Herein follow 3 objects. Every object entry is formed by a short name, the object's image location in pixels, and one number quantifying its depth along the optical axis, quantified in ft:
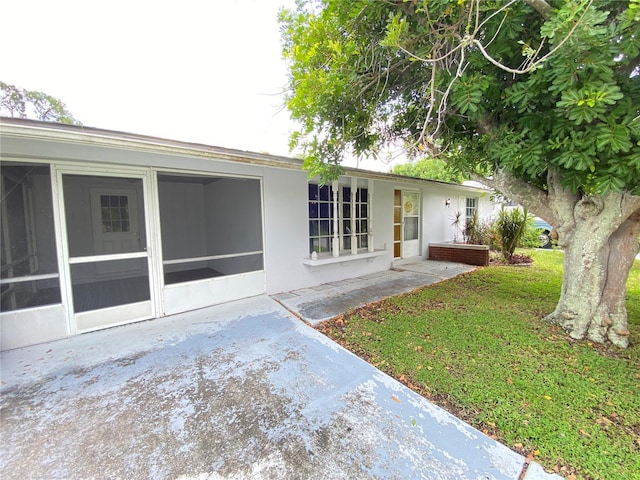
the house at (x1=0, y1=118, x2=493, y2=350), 10.93
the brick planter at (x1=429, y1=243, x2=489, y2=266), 26.43
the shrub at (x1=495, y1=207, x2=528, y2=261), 27.22
